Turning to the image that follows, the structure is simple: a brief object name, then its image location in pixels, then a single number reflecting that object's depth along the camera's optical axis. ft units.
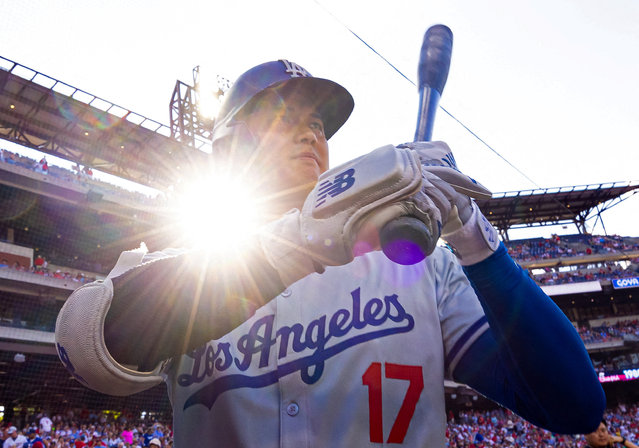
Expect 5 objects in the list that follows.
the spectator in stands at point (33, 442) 31.70
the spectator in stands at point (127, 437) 46.15
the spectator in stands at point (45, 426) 43.66
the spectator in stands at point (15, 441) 32.72
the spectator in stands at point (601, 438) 20.29
